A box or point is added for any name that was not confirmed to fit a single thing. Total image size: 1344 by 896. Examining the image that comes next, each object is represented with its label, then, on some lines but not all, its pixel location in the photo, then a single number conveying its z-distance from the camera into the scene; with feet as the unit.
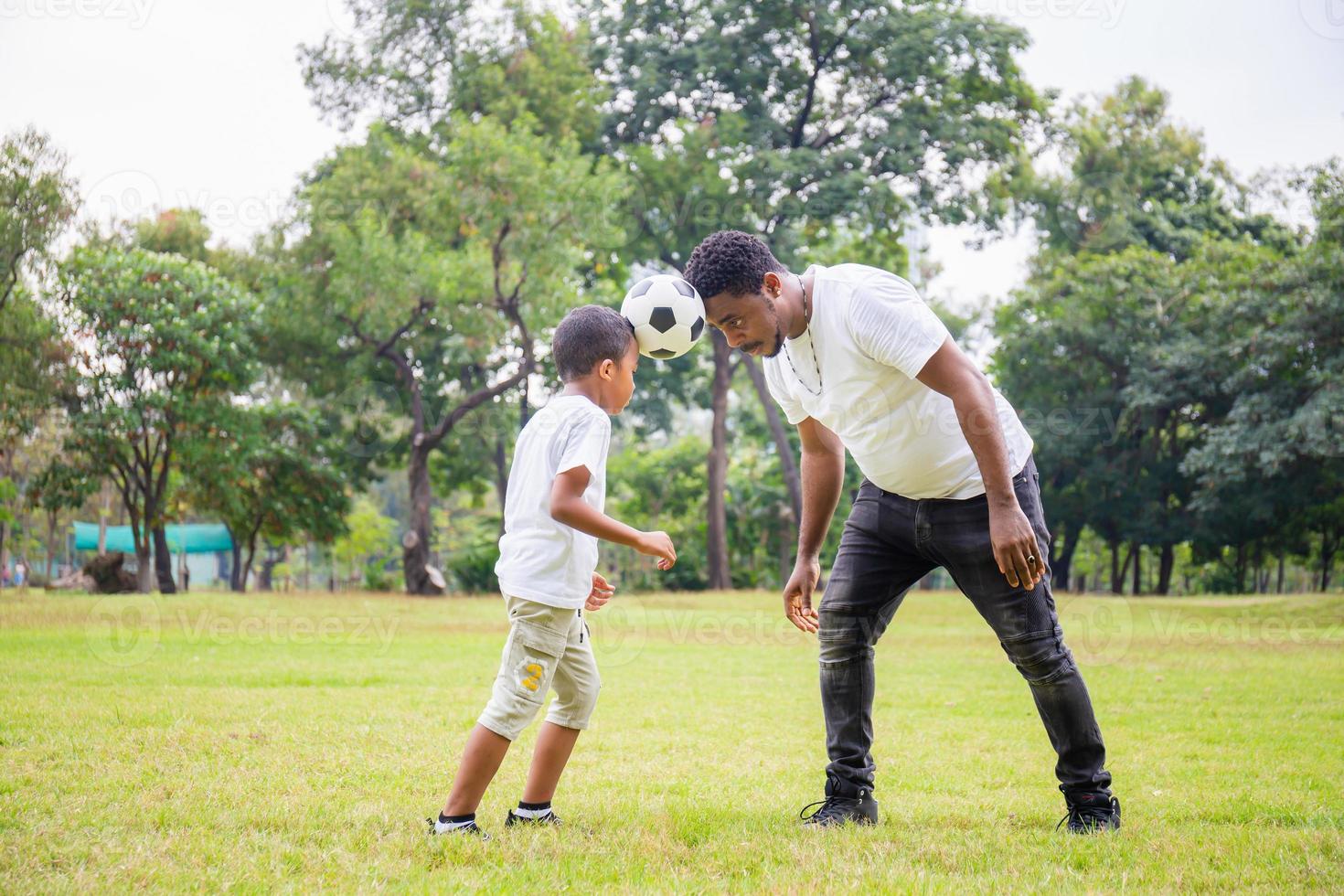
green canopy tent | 131.64
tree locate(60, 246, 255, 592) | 59.16
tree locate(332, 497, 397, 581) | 121.08
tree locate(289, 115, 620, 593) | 62.59
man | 10.71
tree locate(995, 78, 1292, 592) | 82.23
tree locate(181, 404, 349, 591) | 69.56
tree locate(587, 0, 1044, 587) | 71.26
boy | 10.56
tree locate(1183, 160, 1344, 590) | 63.57
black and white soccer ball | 11.82
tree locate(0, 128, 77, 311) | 51.01
